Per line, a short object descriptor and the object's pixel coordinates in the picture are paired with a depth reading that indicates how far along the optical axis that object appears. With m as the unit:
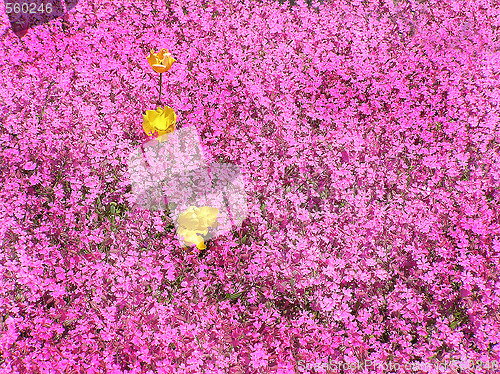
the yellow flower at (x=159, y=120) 4.24
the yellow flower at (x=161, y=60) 4.16
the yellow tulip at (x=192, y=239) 3.72
